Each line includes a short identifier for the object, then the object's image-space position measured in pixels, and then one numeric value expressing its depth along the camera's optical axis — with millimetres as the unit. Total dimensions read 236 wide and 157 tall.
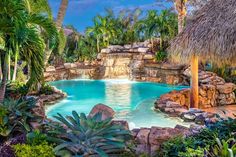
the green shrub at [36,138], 2762
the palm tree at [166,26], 13910
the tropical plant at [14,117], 3153
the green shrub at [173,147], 2692
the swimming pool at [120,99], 5984
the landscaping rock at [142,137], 3104
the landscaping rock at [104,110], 4640
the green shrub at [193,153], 2417
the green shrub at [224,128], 2801
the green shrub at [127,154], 2821
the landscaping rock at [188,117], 5740
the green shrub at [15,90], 7394
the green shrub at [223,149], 2387
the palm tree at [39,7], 7633
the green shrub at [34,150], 2609
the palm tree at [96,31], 16065
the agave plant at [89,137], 2656
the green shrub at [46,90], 8756
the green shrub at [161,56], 13139
